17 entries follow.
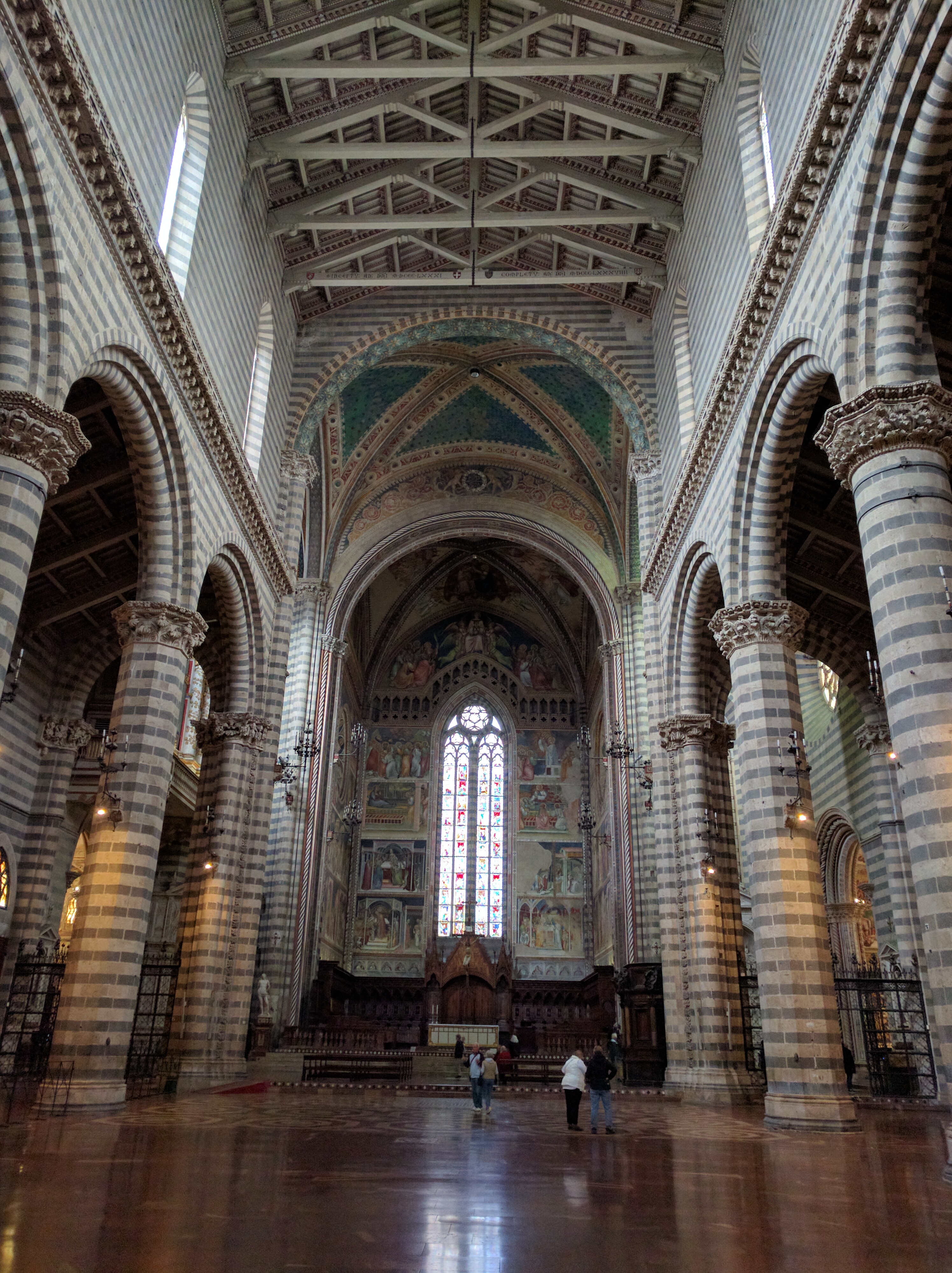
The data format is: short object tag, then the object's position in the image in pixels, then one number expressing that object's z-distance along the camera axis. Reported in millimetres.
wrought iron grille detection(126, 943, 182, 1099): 17391
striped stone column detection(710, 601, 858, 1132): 12211
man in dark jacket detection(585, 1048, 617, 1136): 12047
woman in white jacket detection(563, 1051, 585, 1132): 12633
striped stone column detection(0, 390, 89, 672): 10102
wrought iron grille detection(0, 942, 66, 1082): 16688
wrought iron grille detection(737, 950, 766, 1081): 17625
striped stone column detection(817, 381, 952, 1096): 8758
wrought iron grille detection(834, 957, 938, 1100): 17984
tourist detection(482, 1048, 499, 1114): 14492
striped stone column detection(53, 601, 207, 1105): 13102
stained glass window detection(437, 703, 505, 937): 37250
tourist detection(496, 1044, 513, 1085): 22719
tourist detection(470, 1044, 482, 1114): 14609
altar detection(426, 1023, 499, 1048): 30062
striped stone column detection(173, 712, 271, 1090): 17859
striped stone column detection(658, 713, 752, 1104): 16984
